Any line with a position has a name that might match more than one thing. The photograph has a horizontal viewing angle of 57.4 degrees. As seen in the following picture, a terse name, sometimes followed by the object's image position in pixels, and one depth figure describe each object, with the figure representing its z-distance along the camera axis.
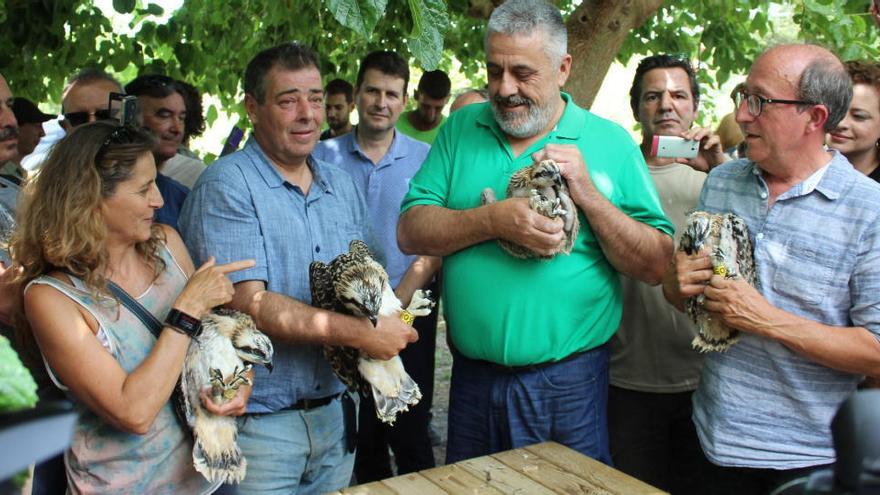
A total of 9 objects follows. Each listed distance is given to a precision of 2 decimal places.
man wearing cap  5.25
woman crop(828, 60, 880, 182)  3.47
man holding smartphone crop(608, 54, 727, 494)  3.61
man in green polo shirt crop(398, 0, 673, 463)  3.01
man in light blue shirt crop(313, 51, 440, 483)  4.86
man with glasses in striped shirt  2.57
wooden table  2.58
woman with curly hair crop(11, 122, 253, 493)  2.38
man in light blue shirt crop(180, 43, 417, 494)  2.85
